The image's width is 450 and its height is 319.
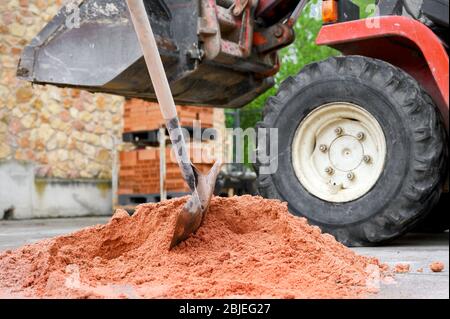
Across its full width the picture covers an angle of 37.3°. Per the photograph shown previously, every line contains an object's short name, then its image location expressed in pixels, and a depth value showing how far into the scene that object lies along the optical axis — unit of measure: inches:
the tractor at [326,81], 150.5
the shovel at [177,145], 118.6
